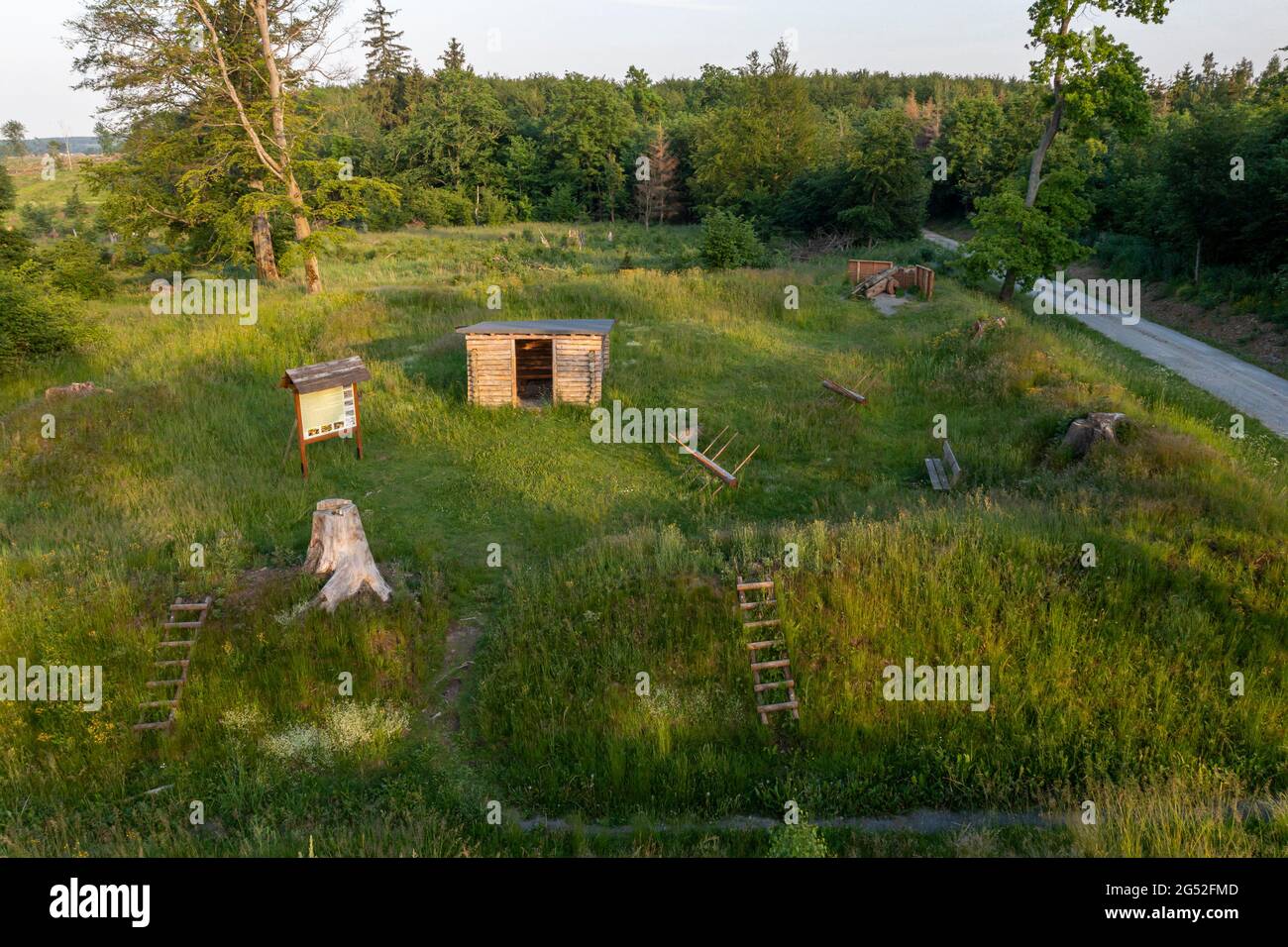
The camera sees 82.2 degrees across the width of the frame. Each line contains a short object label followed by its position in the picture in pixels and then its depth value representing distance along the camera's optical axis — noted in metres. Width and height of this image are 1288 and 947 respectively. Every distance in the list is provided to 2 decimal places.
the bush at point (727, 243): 36.25
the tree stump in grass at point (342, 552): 11.30
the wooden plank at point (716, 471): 16.09
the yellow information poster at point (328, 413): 16.52
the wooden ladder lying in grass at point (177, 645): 9.21
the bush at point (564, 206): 64.50
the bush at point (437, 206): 61.16
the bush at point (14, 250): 27.09
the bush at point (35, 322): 22.27
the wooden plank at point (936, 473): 16.12
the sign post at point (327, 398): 16.08
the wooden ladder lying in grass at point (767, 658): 9.17
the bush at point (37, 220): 49.72
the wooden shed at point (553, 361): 19.78
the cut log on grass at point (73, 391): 19.01
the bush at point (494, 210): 62.59
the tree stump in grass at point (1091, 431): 15.30
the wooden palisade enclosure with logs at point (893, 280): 33.00
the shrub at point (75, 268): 29.39
